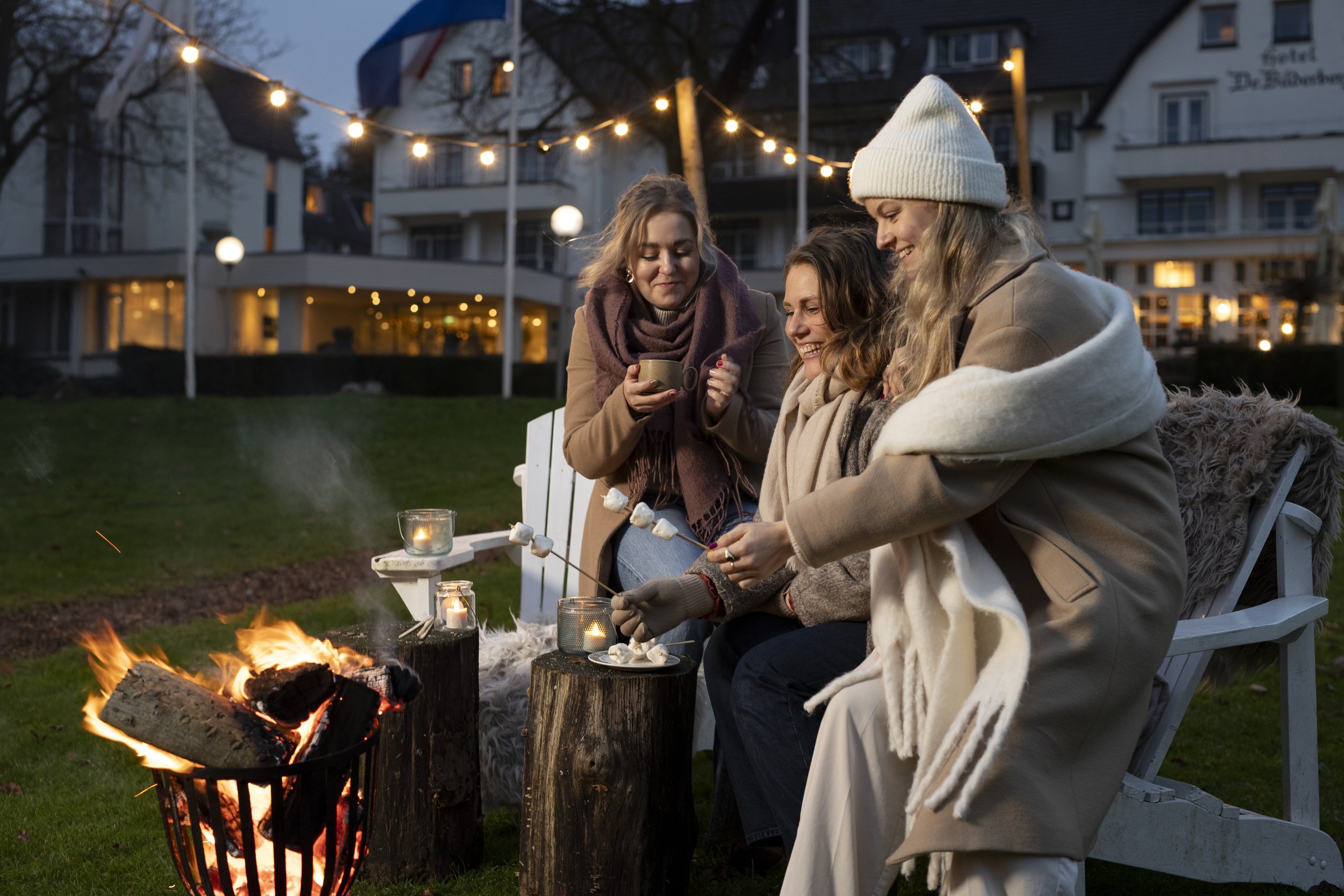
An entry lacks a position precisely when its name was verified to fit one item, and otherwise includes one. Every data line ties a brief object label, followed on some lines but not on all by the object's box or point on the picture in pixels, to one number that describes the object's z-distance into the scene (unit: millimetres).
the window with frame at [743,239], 29406
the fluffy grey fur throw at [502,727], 3342
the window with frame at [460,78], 19203
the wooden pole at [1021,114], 13047
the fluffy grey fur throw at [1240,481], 2791
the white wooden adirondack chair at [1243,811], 2500
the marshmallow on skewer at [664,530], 2418
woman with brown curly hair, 2436
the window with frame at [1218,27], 27234
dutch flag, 15133
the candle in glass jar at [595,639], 2734
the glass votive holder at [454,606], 2980
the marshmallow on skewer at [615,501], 2492
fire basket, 2053
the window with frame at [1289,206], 26422
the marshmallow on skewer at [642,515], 2404
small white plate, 2602
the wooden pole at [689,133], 9664
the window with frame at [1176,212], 27359
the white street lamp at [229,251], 16609
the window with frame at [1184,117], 27578
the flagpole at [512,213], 14836
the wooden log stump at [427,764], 2865
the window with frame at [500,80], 18453
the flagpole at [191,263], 15547
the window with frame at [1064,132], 28094
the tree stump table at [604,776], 2562
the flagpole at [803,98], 12966
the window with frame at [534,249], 29125
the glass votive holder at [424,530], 3344
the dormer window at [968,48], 27922
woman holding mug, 3365
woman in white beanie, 1806
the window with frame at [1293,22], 26734
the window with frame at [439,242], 30500
